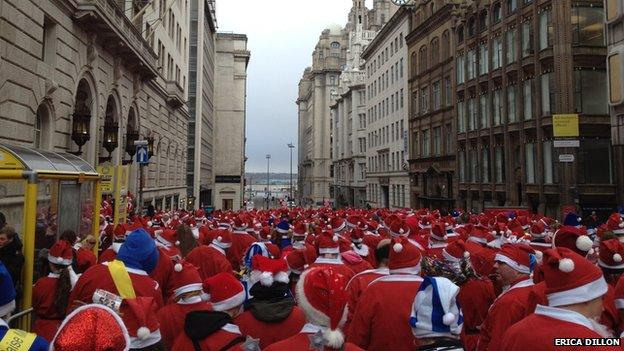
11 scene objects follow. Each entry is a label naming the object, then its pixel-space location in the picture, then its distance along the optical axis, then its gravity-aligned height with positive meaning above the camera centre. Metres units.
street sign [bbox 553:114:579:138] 26.48 +3.76
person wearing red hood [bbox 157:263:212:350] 4.45 -1.11
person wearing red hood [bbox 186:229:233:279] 7.09 -1.03
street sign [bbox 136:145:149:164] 19.02 +1.49
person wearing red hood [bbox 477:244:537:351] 4.10 -0.94
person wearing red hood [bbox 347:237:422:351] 4.21 -1.05
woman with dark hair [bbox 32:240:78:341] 5.21 -1.13
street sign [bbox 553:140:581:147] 25.25 +2.61
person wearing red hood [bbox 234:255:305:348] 4.06 -1.03
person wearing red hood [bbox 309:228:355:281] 6.54 -0.86
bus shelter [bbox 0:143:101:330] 7.08 -0.08
